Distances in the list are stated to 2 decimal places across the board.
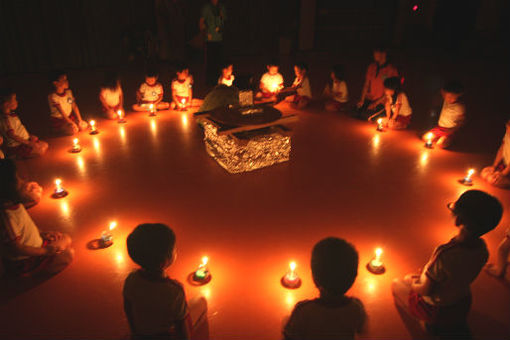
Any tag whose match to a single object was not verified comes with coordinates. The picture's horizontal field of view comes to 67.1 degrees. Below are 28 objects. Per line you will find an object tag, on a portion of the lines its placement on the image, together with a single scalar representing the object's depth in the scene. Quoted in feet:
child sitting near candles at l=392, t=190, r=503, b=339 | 6.53
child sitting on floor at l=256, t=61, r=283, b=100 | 20.81
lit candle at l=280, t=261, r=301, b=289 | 8.96
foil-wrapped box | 13.61
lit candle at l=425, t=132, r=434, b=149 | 16.28
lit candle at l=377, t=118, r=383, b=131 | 18.03
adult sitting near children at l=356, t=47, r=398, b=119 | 19.22
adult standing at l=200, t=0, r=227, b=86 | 22.90
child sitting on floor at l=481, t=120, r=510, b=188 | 12.73
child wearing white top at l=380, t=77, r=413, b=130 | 17.25
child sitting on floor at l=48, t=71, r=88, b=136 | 16.49
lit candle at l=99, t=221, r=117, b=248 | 10.31
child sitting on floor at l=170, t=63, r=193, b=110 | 19.80
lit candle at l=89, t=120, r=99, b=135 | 17.34
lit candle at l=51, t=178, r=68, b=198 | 12.60
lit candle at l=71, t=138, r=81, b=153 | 15.70
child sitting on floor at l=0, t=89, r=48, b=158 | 13.83
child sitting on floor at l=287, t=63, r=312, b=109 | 20.49
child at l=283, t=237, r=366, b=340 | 5.44
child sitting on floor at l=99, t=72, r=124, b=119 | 18.84
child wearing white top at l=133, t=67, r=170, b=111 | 19.81
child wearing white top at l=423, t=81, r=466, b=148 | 15.26
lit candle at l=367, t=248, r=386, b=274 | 9.42
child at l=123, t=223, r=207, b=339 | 5.97
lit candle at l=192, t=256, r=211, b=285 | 9.14
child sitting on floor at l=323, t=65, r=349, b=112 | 20.18
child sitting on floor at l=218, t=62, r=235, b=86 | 19.36
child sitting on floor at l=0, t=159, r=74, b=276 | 7.70
